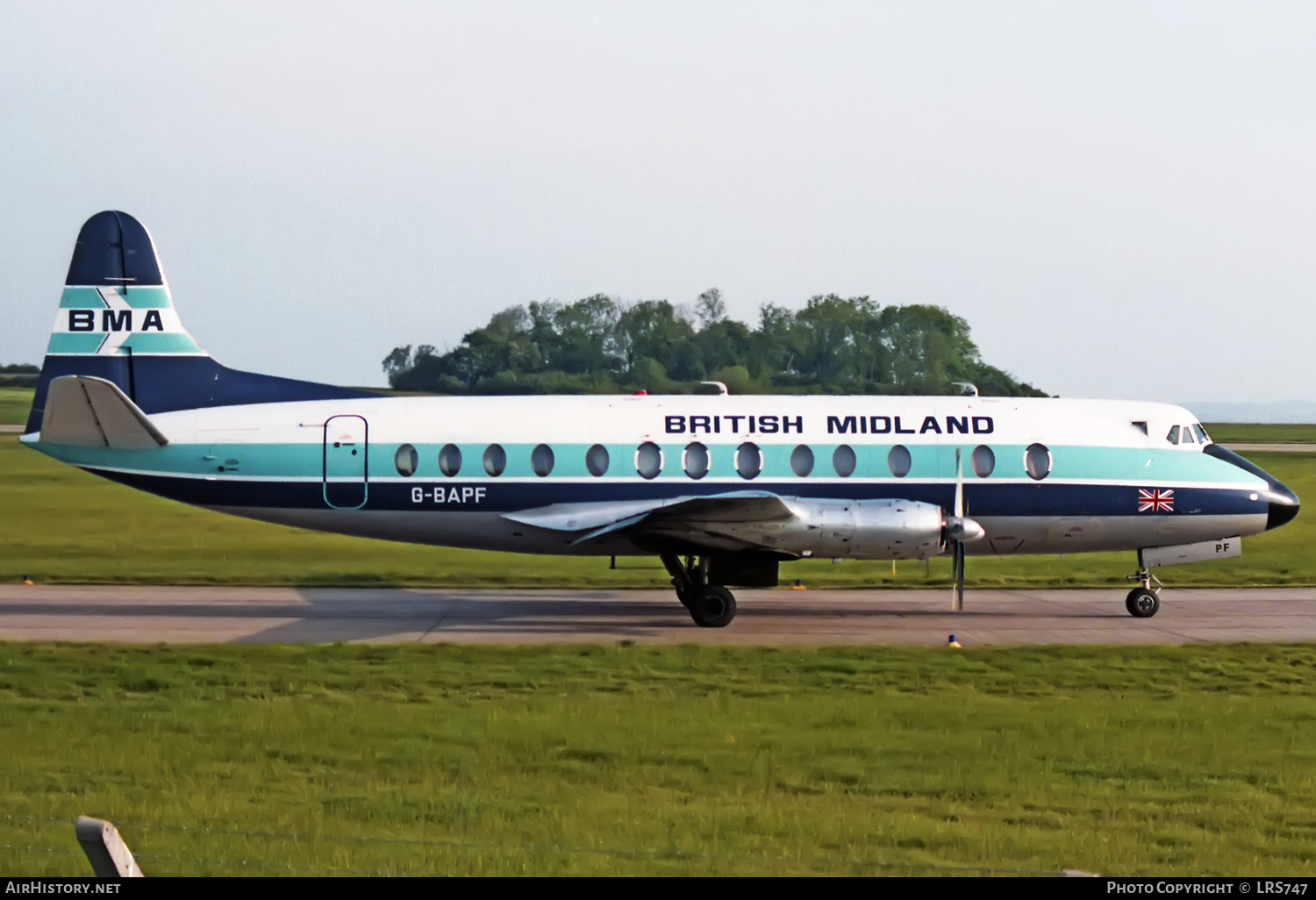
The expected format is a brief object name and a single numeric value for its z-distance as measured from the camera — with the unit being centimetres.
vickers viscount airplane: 4475
